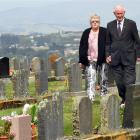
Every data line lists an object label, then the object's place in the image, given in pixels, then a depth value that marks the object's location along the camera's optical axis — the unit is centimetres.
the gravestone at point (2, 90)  1404
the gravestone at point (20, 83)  1401
